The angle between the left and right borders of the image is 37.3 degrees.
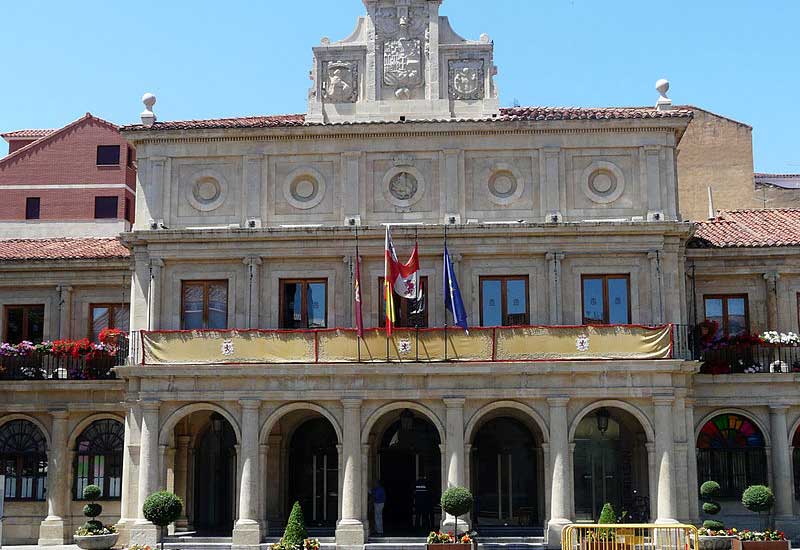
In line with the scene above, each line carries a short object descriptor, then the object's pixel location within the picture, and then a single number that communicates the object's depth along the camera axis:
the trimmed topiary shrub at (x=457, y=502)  31.12
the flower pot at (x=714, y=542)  30.62
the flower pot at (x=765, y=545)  28.77
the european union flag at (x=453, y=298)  33.09
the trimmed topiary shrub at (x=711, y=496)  32.81
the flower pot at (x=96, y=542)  32.88
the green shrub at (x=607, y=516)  29.62
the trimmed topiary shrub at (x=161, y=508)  30.83
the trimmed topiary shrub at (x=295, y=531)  28.41
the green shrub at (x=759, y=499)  32.00
